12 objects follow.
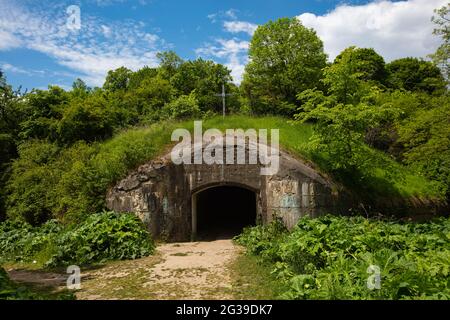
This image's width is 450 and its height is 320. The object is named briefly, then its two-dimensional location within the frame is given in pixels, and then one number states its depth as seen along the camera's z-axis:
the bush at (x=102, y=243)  9.18
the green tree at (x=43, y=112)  16.94
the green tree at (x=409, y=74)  31.00
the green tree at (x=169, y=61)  32.09
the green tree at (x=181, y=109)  20.62
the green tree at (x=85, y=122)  16.23
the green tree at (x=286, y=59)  19.83
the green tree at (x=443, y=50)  11.34
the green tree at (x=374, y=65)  30.37
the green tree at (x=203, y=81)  28.48
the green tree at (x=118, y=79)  34.85
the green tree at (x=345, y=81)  12.45
